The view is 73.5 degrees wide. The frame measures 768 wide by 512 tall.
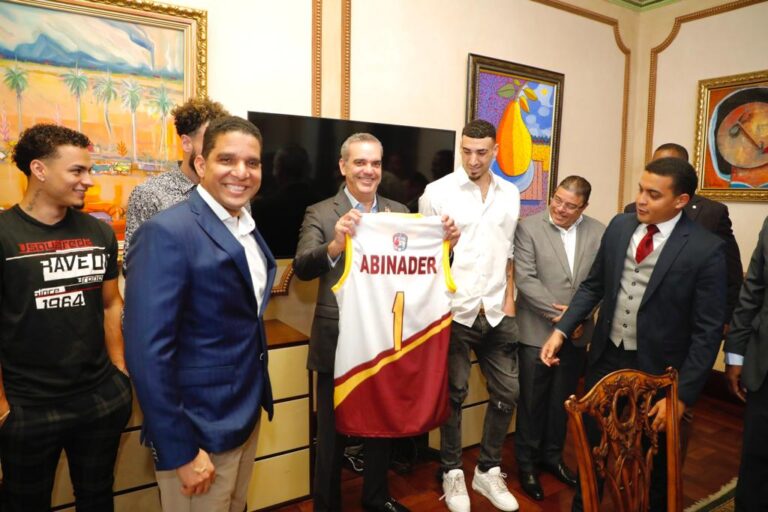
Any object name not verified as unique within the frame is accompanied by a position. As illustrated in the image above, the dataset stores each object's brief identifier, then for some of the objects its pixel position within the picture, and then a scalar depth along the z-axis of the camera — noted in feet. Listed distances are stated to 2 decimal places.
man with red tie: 5.97
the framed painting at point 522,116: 11.43
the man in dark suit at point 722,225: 9.30
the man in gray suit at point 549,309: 8.50
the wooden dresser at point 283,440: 7.61
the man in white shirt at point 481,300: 7.83
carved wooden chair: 3.92
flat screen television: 8.33
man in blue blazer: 3.93
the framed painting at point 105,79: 6.89
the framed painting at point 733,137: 12.33
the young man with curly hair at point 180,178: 6.16
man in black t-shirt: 5.05
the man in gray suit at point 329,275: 6.72
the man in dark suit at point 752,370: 5.92
